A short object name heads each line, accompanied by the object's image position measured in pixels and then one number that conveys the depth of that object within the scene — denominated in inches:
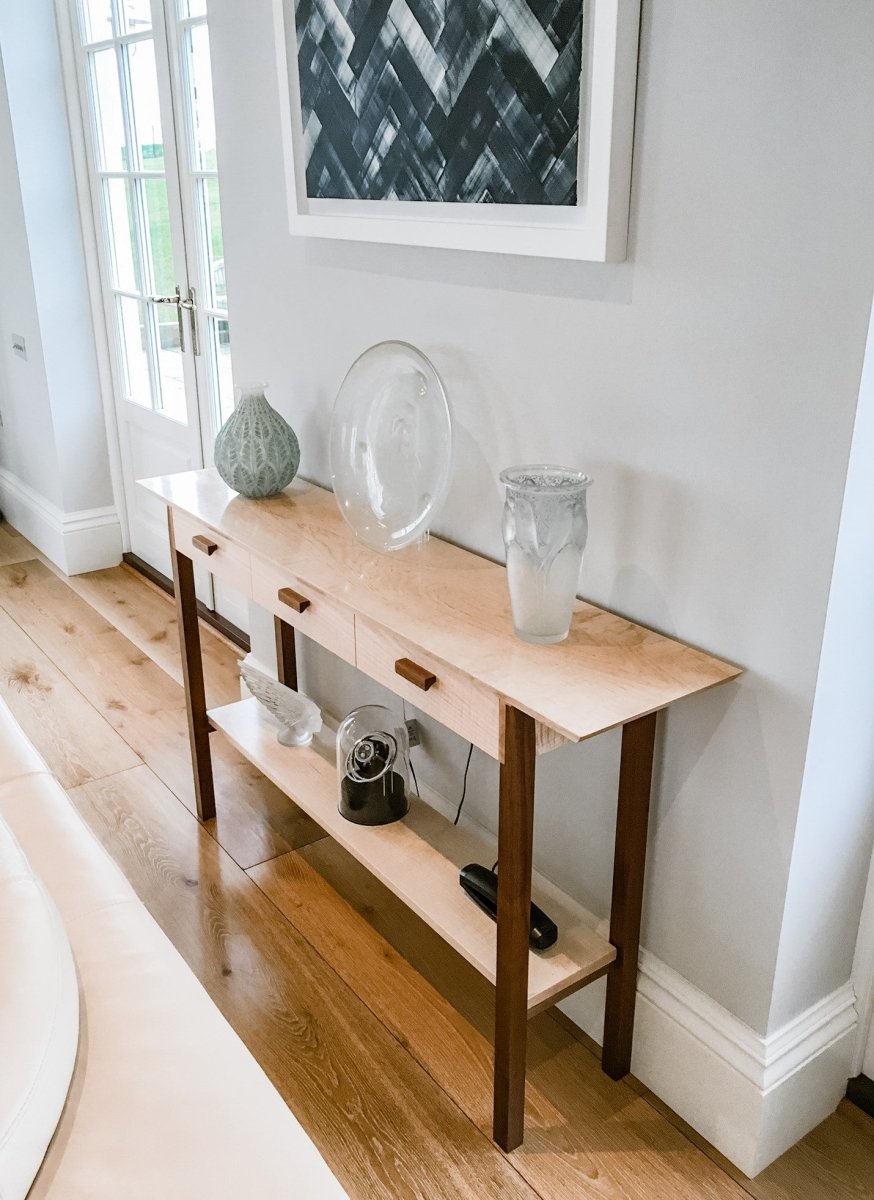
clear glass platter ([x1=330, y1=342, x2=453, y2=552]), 66.6
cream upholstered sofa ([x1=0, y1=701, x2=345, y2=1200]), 33.0
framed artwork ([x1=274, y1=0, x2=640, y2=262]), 52.6
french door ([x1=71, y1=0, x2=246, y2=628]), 112.2
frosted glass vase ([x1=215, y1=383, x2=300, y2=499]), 78.2
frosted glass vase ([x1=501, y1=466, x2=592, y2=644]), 54.1
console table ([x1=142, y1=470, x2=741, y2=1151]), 52.7
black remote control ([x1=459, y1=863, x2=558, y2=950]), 62.1
